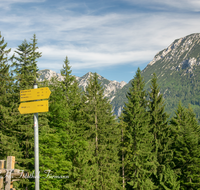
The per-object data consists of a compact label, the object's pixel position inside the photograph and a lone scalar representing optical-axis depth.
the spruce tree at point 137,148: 27.52
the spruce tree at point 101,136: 24.84
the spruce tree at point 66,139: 19.42
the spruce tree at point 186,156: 29.06
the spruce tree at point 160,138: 29.09
